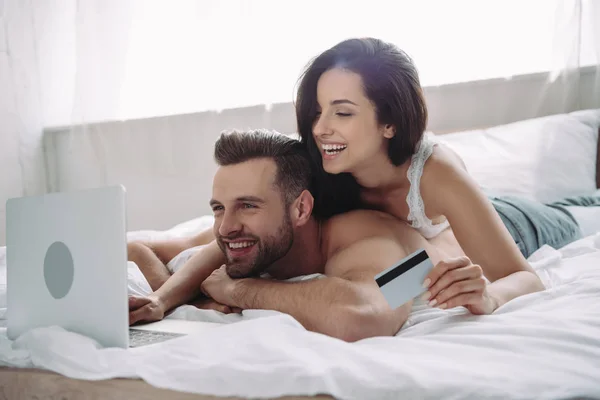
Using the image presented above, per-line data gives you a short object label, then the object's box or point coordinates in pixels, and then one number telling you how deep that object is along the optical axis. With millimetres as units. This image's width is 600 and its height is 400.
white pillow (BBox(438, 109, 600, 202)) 2141
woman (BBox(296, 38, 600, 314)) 1357
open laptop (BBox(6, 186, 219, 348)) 921
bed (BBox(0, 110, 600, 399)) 711
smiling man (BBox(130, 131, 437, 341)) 1072
